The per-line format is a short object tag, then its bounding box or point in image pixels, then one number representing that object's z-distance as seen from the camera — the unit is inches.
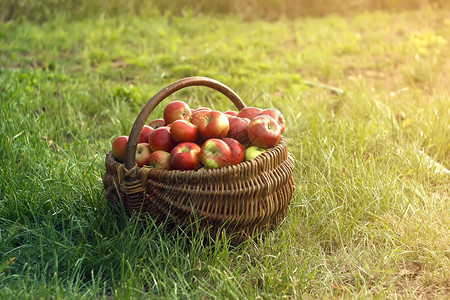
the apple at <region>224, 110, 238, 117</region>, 108.6
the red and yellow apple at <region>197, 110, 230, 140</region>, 95.3
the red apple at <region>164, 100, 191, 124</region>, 102.7
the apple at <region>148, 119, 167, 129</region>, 107.0
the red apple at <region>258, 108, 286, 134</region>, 103.1
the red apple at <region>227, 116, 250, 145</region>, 99.9
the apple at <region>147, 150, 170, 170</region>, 92.0
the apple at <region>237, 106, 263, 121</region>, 105.0
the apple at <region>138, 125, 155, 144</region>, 100.4
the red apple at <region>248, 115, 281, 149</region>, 94.7
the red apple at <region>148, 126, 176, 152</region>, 95.6
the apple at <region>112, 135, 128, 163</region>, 94.4
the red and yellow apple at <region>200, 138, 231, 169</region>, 89.4
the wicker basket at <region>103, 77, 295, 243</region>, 87.0
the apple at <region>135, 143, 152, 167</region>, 95.3
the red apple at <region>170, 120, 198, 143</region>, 94.3
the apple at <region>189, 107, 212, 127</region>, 100.7
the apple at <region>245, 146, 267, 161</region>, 95.3
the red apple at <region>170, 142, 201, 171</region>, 89.7
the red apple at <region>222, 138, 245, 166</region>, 92.8
